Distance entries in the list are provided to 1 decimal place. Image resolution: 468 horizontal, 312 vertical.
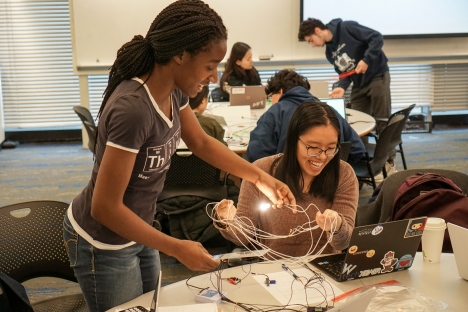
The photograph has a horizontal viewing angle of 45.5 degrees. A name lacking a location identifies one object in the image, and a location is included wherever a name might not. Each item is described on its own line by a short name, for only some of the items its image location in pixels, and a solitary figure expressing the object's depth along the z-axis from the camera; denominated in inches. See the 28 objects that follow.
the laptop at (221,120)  184.2
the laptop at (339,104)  182.9
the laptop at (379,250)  70.5
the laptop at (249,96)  214.7
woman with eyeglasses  88.9
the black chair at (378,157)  170.1
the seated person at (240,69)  247.3
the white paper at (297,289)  68.7
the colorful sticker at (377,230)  70.1
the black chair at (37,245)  88.0
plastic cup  78.2
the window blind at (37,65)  291.1
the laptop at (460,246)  71.2
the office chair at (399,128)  179.3
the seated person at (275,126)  140.3
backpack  89.3
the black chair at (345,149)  144.9
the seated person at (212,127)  145.8
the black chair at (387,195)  102.5
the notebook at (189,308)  64.3
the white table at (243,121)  160.7
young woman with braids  57.9
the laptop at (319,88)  227.0
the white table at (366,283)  67.8
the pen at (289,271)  74.3
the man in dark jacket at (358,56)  240.4
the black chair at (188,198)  139.8
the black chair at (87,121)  179.5
